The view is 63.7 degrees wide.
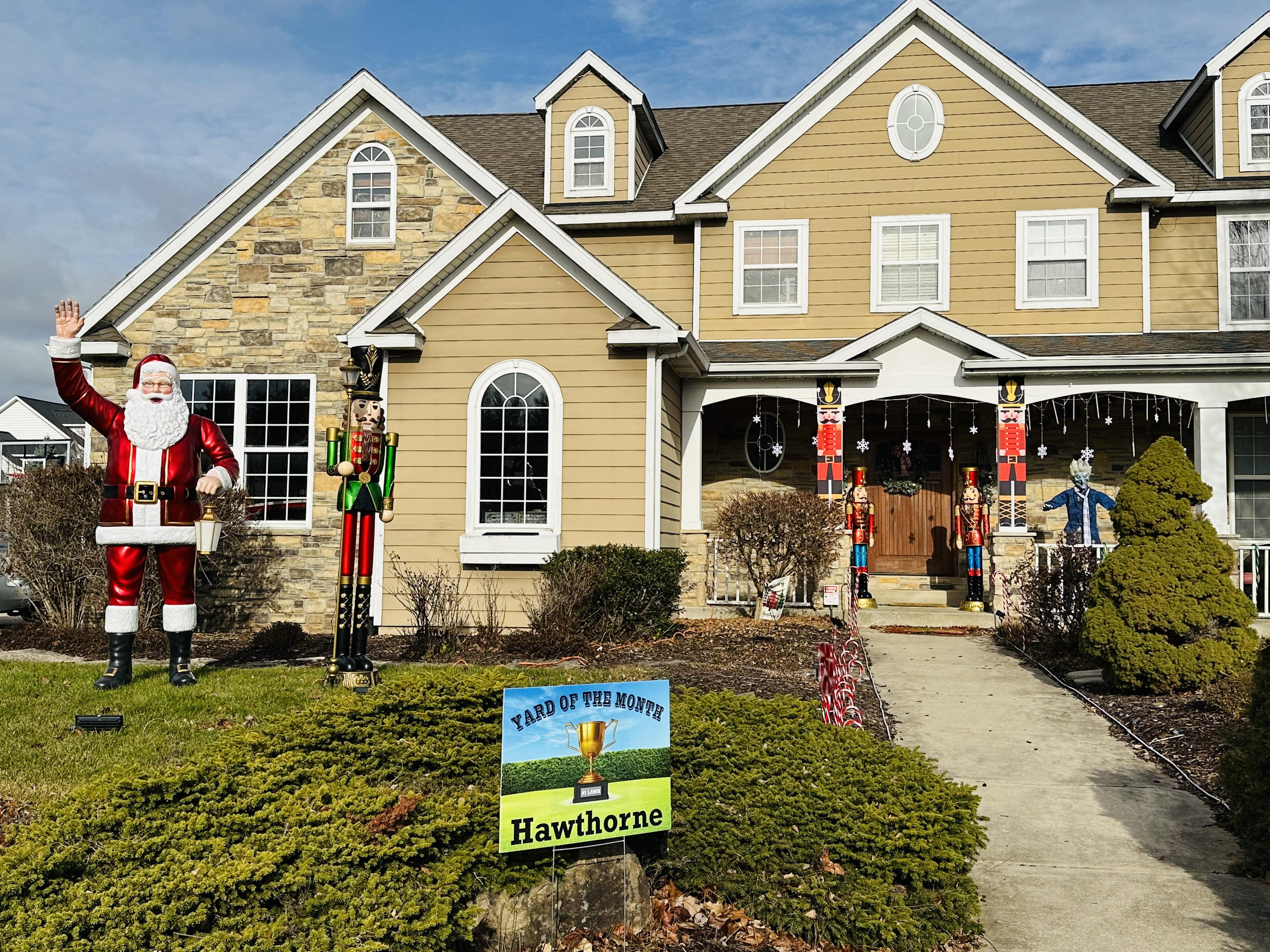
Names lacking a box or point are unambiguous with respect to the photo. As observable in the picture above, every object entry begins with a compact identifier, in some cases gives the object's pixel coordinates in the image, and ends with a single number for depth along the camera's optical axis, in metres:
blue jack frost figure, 12.86
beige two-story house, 12.12
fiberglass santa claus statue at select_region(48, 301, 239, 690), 7.77
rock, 3.97
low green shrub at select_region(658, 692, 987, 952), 4.12
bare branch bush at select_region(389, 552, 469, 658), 10.30
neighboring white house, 46.25
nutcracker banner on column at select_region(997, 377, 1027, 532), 13.25
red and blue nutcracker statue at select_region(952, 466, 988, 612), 13.98
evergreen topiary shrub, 8.19
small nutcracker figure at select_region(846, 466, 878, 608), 13.93
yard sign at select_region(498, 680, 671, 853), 3.88
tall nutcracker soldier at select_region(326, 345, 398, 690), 7.80
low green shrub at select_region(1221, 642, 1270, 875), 4.81
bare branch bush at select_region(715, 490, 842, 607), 12.18
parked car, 15.30
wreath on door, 15.55
